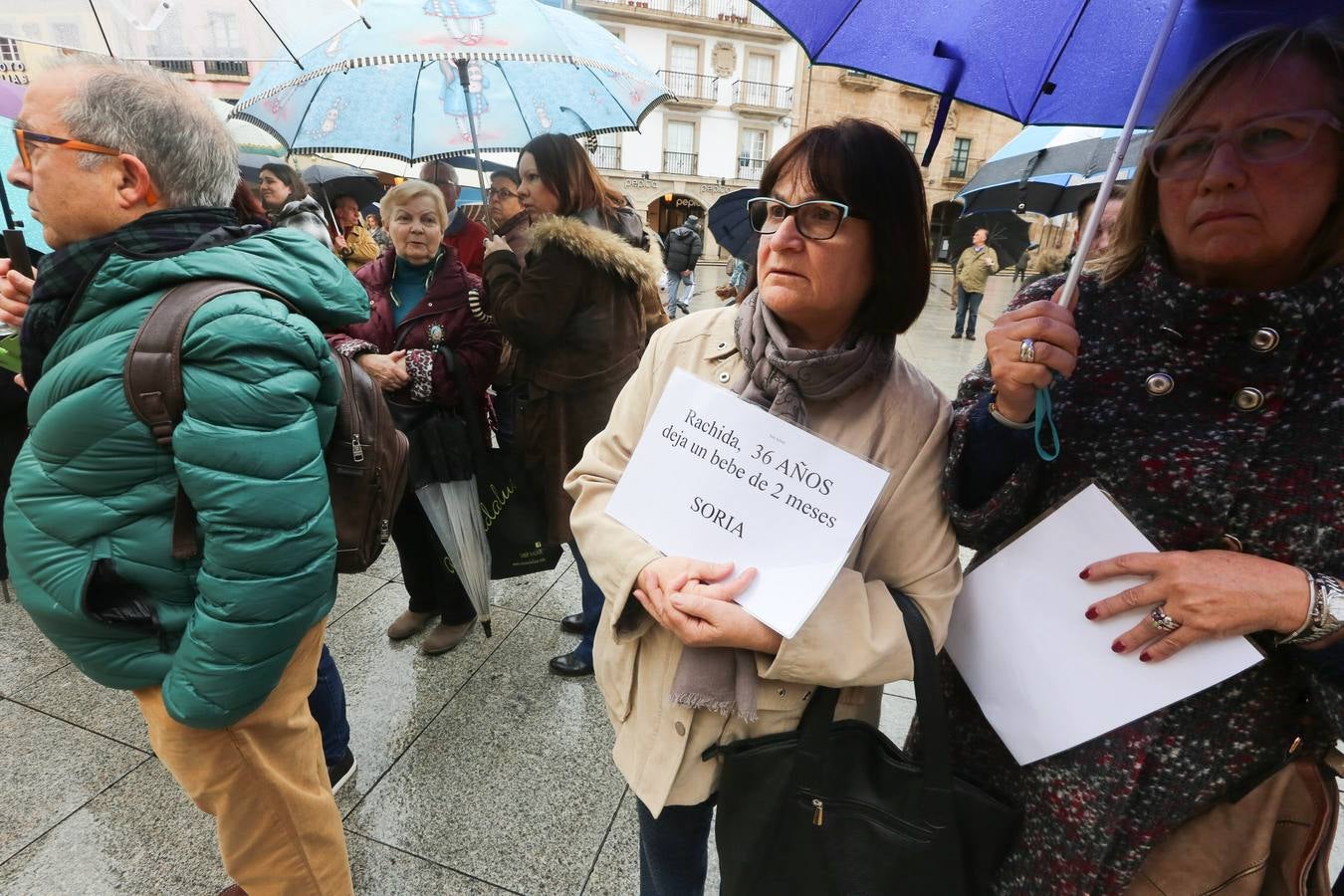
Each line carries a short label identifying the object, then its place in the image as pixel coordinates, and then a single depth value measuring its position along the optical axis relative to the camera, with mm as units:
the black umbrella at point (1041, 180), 3596
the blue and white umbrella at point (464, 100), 2639
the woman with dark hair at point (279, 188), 4234
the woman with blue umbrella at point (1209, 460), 845
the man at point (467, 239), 3377
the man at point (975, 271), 10711
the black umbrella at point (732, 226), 4375
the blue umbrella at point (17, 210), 1721
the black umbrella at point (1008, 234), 9352
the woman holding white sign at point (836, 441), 1042
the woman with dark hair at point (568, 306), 2309
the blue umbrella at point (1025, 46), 1002
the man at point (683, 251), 11039
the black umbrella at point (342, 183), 6477
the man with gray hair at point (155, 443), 1232
